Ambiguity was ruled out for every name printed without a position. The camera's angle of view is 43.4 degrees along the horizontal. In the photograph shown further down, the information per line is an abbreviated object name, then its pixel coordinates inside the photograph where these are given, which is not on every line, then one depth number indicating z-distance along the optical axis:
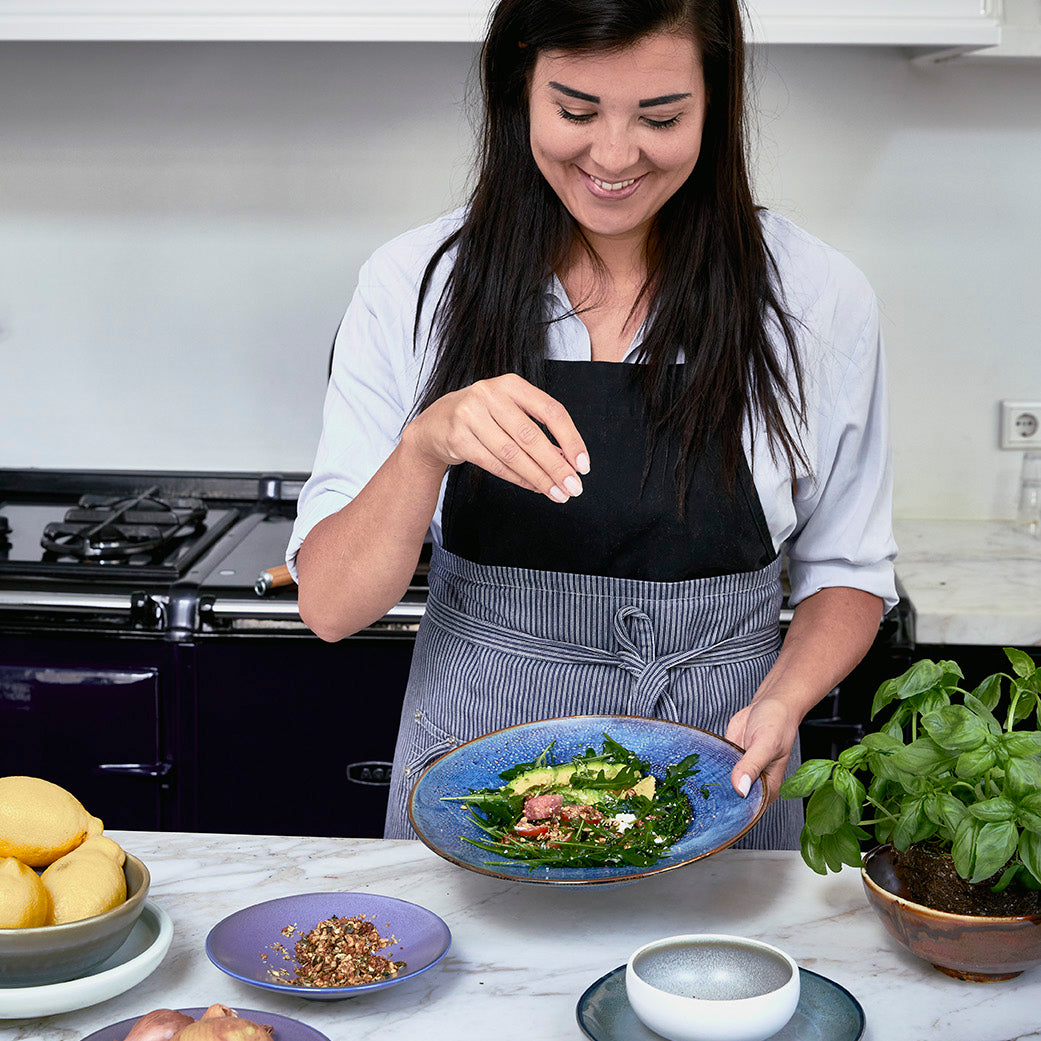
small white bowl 0.76
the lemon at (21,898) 0.81
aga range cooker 1.88
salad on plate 0.98
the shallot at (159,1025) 0.74
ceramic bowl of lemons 0.80
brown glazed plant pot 0.84
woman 1.31
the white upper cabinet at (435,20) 1.88
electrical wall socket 2.34
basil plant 0.81
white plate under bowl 0.81
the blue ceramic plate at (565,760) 0.95
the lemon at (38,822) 0.87
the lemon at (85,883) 0.83
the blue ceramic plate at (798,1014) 0.80
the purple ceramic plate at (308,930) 0.85
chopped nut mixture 0.86
